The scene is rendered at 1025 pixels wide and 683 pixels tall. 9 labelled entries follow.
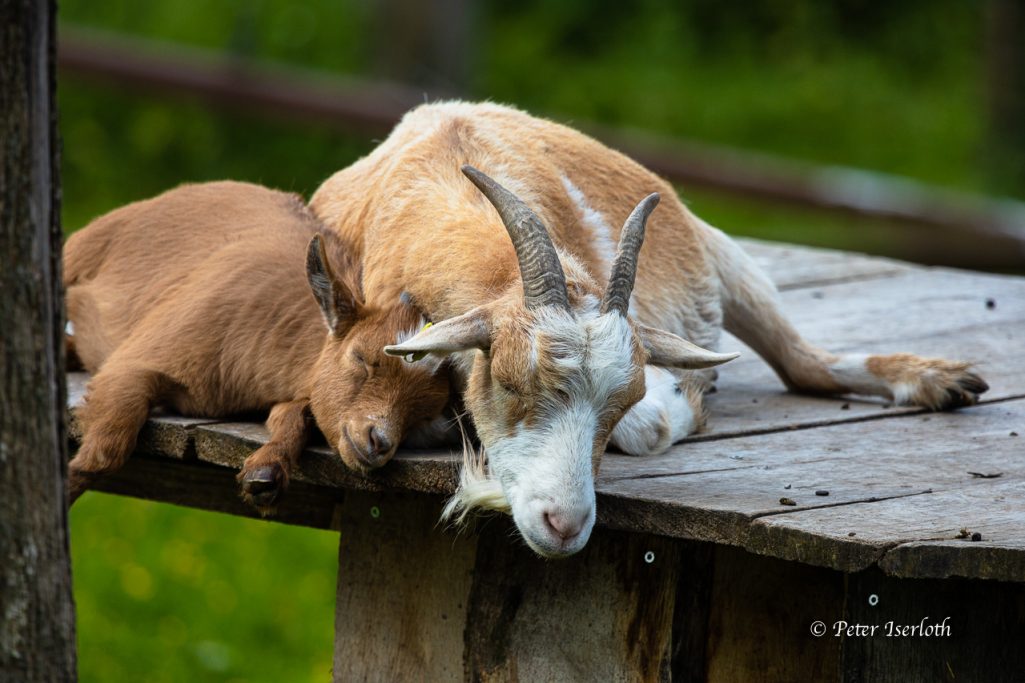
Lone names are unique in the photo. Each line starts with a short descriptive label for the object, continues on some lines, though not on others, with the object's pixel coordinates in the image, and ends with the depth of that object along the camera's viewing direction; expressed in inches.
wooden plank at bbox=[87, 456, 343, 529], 360.8
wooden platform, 250.1
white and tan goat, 260.7
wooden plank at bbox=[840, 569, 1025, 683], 257.6
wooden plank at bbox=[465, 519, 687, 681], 283.0
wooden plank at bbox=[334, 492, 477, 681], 306.2
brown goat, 287.4
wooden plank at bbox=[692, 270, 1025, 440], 353.1
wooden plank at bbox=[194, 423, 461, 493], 275.7
